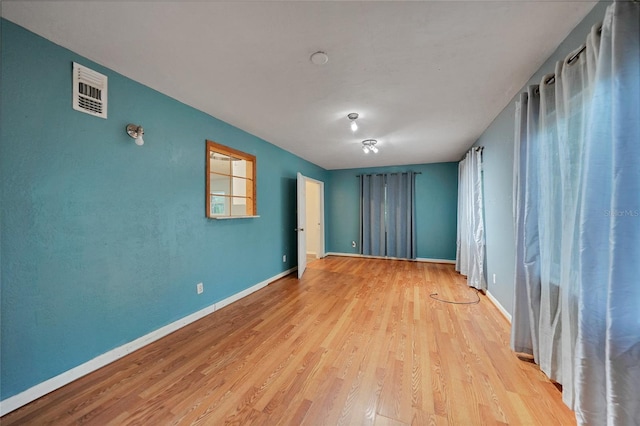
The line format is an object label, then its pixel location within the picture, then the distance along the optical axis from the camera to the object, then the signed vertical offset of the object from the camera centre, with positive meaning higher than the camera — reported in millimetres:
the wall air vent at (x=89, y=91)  1642 +908
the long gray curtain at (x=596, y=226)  963 -67
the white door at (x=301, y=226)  4234 -253
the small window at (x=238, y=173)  2730 +610
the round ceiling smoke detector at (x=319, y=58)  1604 +1113
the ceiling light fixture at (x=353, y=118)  2646 +1141
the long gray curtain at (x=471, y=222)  3301 -141
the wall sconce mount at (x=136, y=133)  1938 +683
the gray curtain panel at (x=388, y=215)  5480 -56
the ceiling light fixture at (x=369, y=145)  3657 +1124
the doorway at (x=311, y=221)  4285 -199
